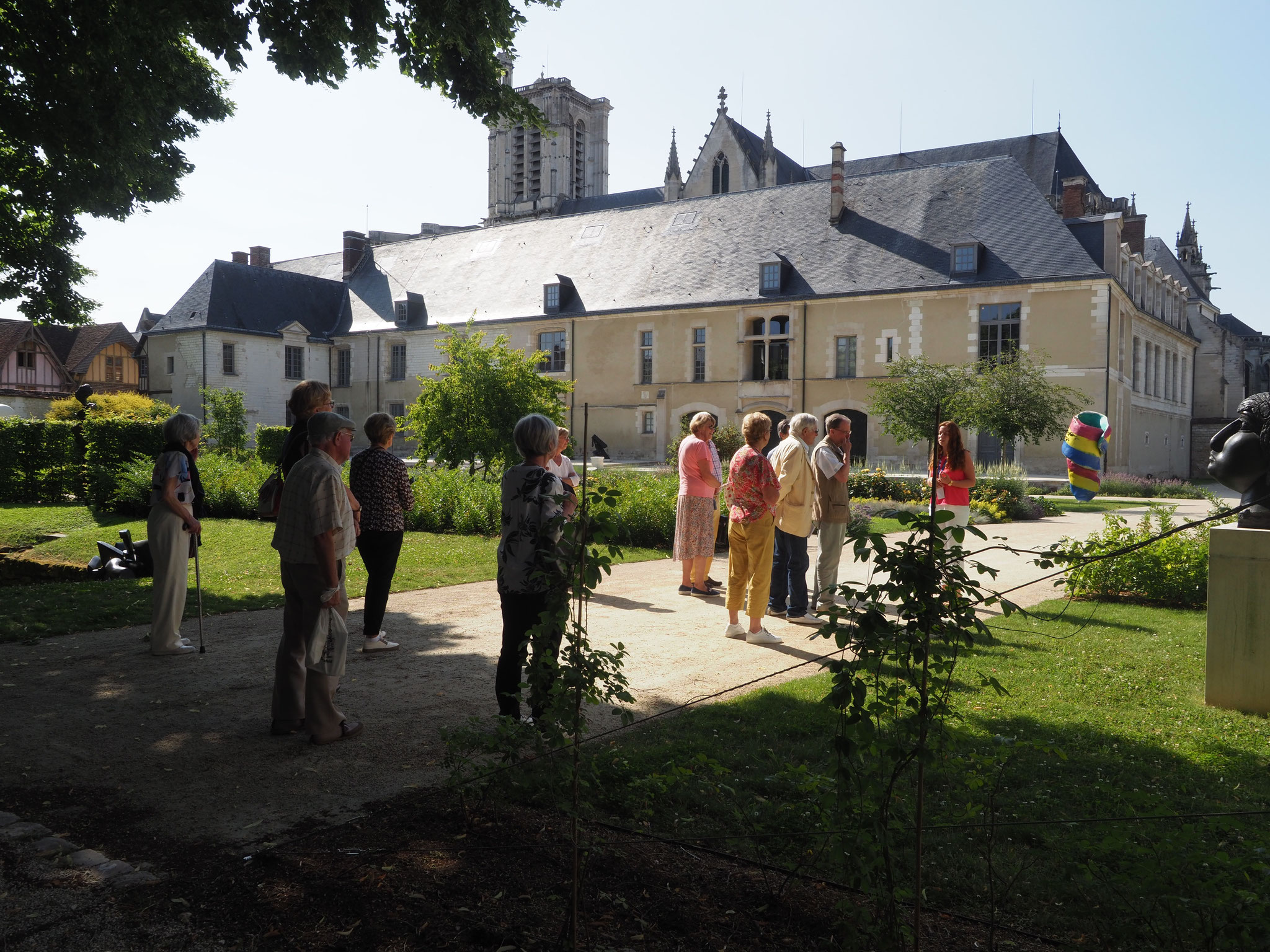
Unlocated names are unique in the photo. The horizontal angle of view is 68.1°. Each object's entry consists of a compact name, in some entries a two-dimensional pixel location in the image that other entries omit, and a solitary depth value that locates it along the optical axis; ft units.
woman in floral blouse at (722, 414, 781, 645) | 22.74
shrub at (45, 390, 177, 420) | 106.22
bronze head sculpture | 17.79
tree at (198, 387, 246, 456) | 111.65
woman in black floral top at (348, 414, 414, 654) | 21.11
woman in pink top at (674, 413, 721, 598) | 27.04
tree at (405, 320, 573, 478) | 58.54
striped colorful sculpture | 70.23
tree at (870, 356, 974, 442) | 77.30
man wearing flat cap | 14.98
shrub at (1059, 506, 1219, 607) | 28.07
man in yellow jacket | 25.50
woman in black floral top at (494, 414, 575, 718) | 14.67
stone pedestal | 17.25
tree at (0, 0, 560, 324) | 24.88
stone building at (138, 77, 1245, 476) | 101.50
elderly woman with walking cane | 20.70
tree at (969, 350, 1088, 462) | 75.51
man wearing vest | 26.25
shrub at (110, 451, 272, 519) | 57.26
